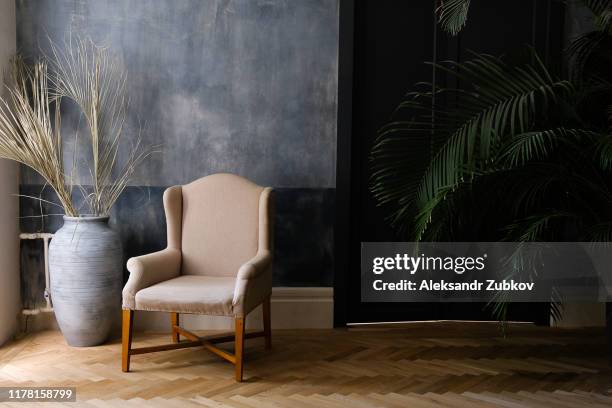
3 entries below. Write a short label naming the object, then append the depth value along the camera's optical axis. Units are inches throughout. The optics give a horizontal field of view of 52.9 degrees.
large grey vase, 128.4
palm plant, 108.0
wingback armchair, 122.2
